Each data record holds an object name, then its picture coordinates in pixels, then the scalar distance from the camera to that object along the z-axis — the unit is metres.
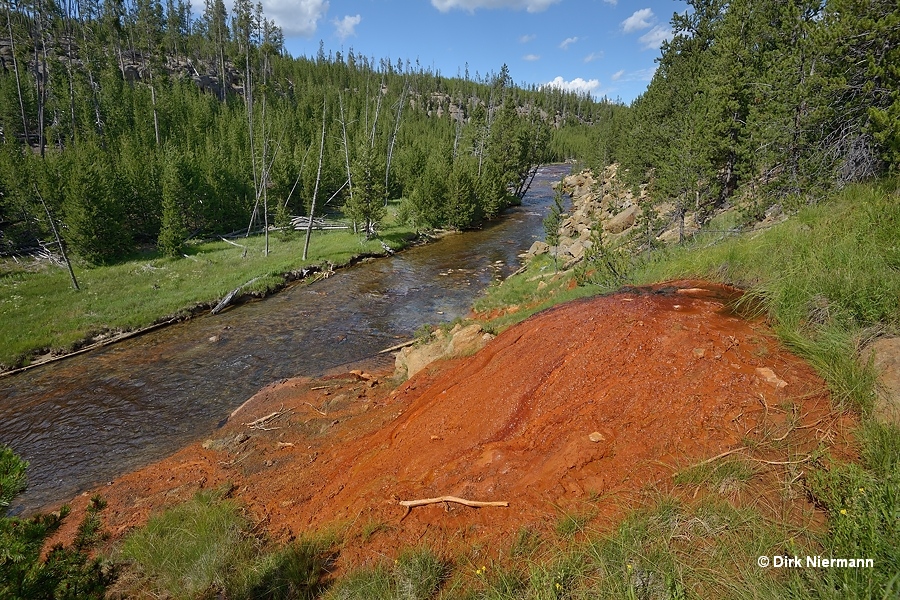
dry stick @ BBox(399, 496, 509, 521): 4.61
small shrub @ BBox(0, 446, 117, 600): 2.94
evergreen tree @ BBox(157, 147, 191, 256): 30.45
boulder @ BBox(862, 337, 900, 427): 3.75
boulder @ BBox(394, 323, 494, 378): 11.42
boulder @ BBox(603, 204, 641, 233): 28.06
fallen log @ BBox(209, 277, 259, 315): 22.30
